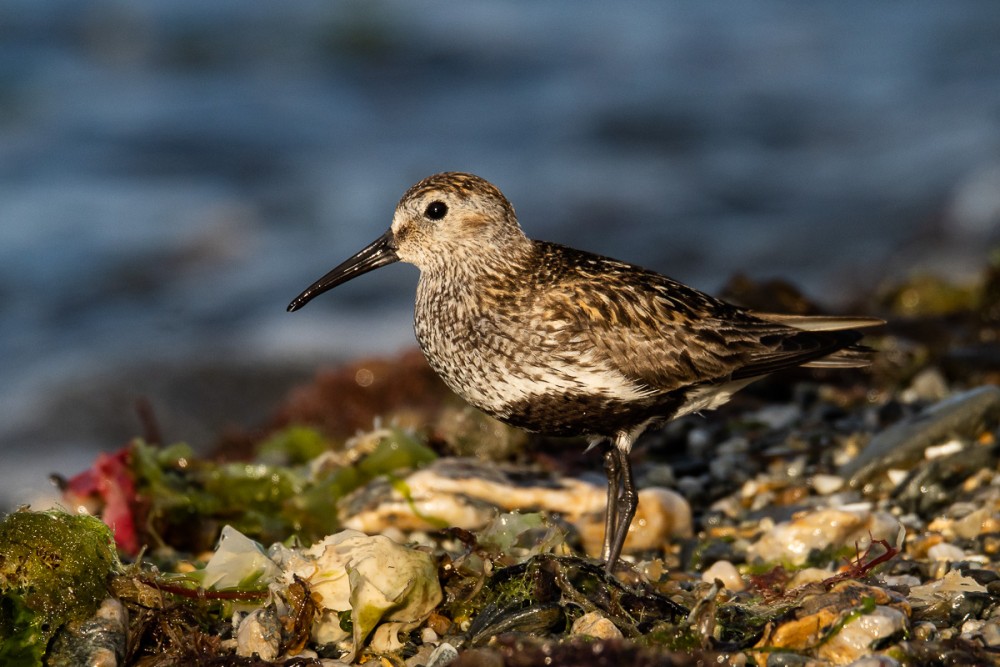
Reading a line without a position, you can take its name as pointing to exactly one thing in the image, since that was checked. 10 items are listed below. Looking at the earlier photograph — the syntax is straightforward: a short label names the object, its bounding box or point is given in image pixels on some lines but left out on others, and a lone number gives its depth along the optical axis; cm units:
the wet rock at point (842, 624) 835
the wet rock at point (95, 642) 907
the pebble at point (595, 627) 871
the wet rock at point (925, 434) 1275
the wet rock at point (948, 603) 896
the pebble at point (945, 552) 1087
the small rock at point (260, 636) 902
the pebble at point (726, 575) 1096
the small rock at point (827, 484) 1286
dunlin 1052
